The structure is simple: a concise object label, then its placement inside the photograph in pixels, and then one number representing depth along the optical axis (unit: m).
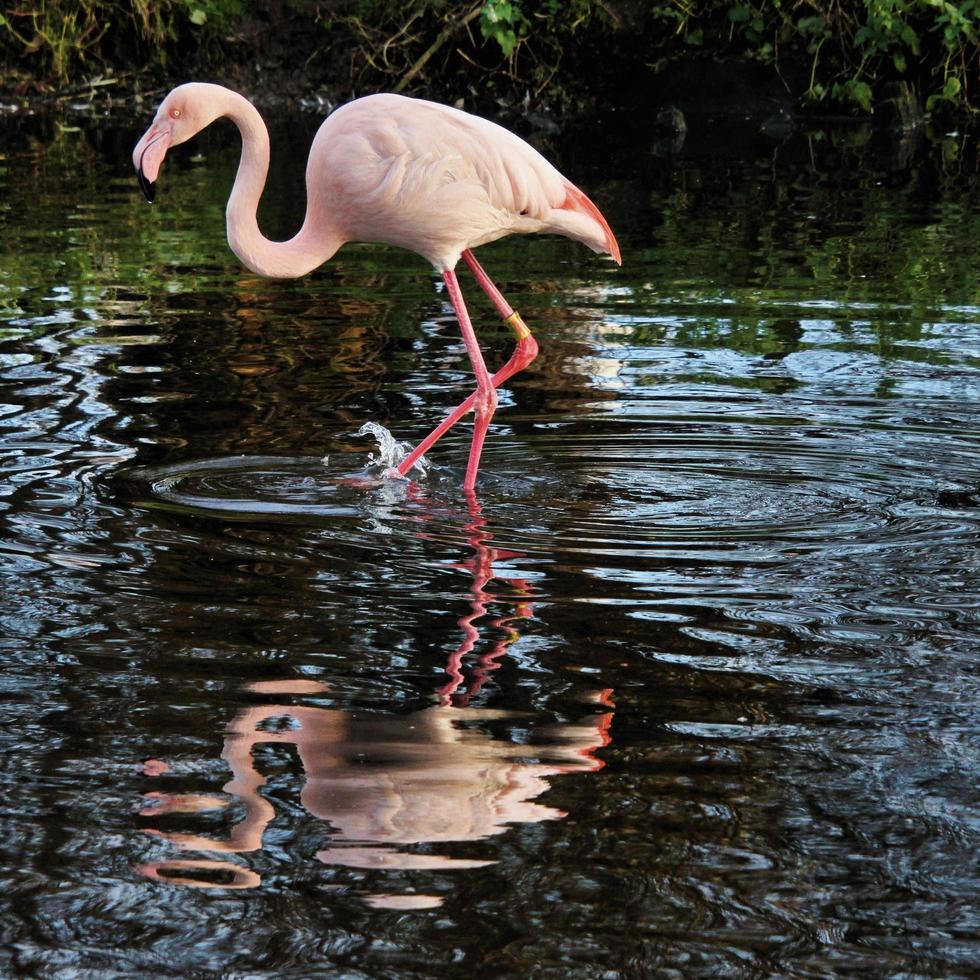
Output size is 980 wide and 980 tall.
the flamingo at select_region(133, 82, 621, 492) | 10.59
